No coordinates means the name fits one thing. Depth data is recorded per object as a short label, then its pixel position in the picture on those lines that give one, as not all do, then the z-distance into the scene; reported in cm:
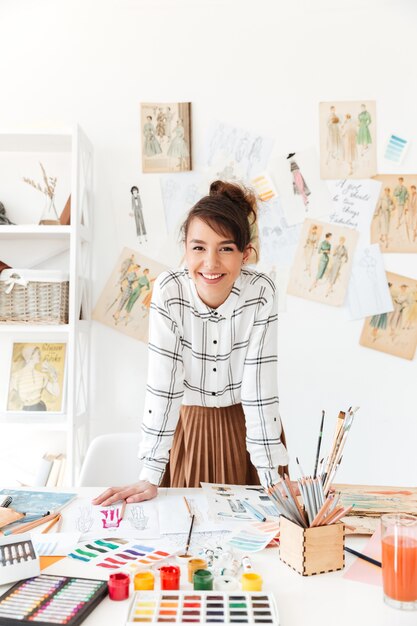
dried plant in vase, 232
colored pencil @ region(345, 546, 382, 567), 101
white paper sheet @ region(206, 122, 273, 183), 249
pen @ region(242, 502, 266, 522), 122
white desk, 83
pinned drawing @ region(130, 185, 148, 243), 248
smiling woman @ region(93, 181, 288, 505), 150
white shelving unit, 222
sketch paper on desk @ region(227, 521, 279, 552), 108
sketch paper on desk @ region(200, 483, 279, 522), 124
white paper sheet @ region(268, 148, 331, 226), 249
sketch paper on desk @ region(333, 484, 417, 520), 122
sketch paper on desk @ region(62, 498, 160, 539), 114
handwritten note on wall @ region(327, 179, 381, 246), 248
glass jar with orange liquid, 85
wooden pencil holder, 97
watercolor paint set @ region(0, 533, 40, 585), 90
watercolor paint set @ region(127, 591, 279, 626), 79
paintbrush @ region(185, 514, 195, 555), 106
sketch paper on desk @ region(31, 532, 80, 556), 105
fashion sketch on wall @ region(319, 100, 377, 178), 248
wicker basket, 224
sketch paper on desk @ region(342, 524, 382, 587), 96
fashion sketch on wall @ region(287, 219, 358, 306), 247
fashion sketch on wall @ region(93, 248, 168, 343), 248
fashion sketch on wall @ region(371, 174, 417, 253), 247
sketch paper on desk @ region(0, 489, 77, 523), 127
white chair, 175
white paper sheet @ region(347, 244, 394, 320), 247
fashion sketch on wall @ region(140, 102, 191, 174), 248
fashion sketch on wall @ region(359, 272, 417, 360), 247
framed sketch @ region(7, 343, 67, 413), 235
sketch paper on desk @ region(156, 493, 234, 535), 116
